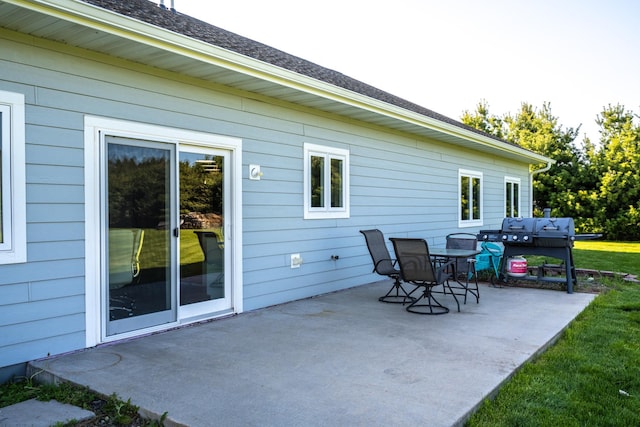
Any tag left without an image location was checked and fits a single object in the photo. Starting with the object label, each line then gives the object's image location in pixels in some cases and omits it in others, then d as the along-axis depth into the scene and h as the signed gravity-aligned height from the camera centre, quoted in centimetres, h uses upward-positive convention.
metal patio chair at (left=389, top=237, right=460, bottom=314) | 525 -66
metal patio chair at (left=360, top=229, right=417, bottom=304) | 599 -69
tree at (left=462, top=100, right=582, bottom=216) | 1991 +252
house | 355 +34
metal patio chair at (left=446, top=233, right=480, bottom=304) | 652 -55
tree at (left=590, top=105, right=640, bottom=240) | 1853 +79
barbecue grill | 676 -46
